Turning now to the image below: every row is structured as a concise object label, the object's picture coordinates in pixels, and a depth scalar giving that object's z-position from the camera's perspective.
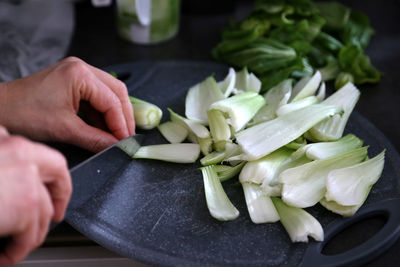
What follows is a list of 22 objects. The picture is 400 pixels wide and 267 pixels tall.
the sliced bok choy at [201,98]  1.22
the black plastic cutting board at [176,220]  0.89
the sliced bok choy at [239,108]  1.12
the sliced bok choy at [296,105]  1.16
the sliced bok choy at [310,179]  0.97
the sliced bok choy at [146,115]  1.17
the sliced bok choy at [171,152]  1.10
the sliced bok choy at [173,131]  1.17
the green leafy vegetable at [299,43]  1.38
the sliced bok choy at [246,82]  1.31
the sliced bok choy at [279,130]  1.06
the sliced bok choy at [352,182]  0.96
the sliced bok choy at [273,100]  1.20
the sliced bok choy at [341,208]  0.96
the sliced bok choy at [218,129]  1.11
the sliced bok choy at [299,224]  0.91
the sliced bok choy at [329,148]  1.05
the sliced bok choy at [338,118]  1.13
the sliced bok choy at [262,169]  1.02
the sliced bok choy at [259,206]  0.96
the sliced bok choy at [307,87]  1.27
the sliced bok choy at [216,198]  0.96
